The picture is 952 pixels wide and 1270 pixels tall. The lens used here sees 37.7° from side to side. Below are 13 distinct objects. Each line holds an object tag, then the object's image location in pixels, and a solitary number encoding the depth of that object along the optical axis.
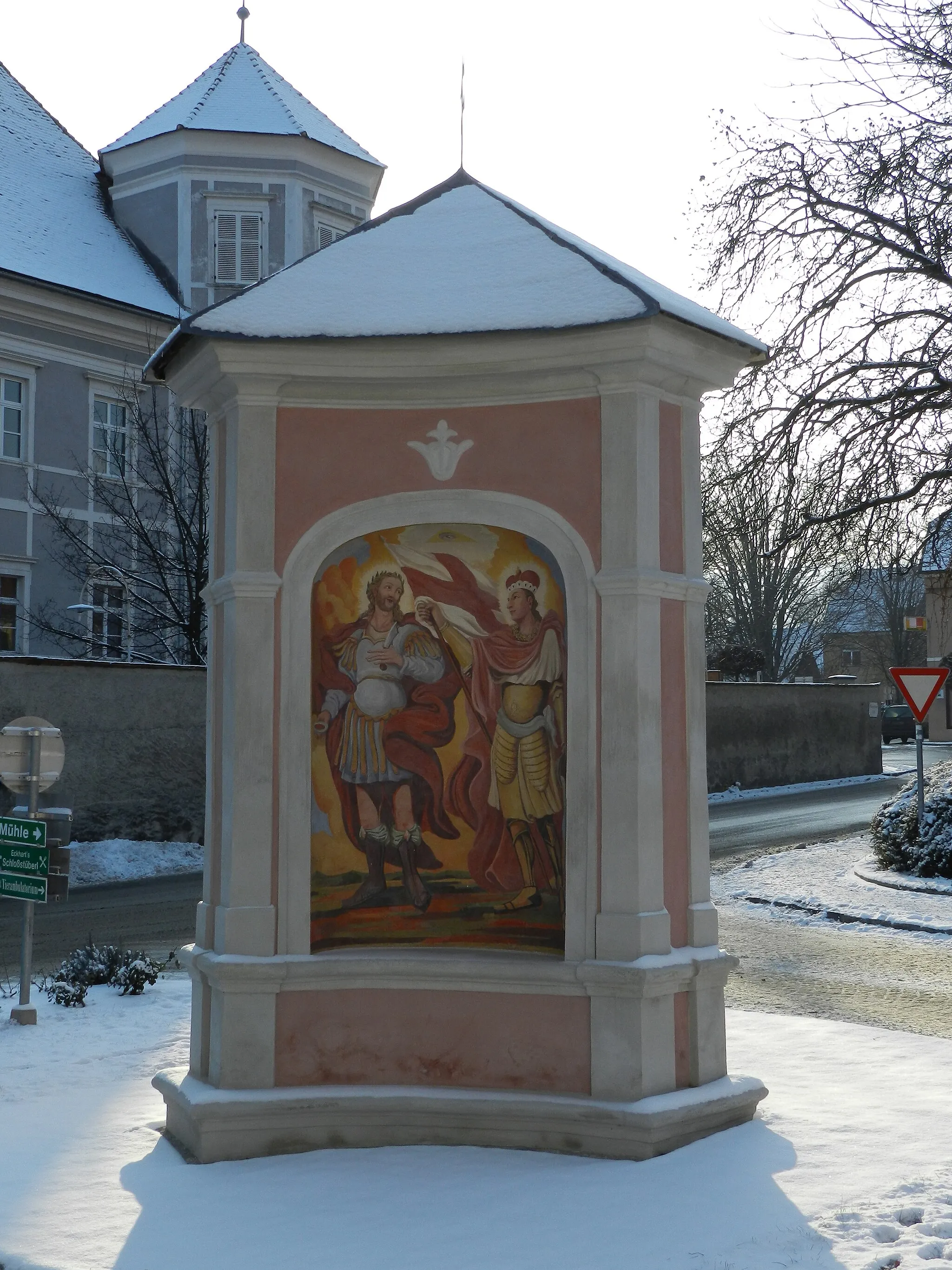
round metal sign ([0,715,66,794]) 9.95
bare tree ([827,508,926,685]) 16.80
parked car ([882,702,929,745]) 51.12
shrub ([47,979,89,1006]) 9.96
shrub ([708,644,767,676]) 35.03
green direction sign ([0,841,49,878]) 9.88
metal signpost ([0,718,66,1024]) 9.90
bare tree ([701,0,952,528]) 16.12
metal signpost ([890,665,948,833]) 16.34
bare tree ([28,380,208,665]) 23.09
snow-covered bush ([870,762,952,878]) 16.70
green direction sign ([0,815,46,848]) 9.93
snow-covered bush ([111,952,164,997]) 10.24
